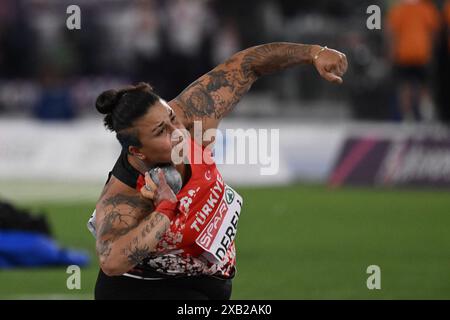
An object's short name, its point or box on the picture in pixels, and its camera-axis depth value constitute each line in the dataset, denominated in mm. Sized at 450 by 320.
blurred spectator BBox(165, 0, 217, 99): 23375
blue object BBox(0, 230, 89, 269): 12648
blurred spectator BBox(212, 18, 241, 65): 23422
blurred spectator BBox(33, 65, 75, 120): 23891
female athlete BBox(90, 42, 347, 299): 6777
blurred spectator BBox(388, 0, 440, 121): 21469
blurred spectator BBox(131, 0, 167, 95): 23562
